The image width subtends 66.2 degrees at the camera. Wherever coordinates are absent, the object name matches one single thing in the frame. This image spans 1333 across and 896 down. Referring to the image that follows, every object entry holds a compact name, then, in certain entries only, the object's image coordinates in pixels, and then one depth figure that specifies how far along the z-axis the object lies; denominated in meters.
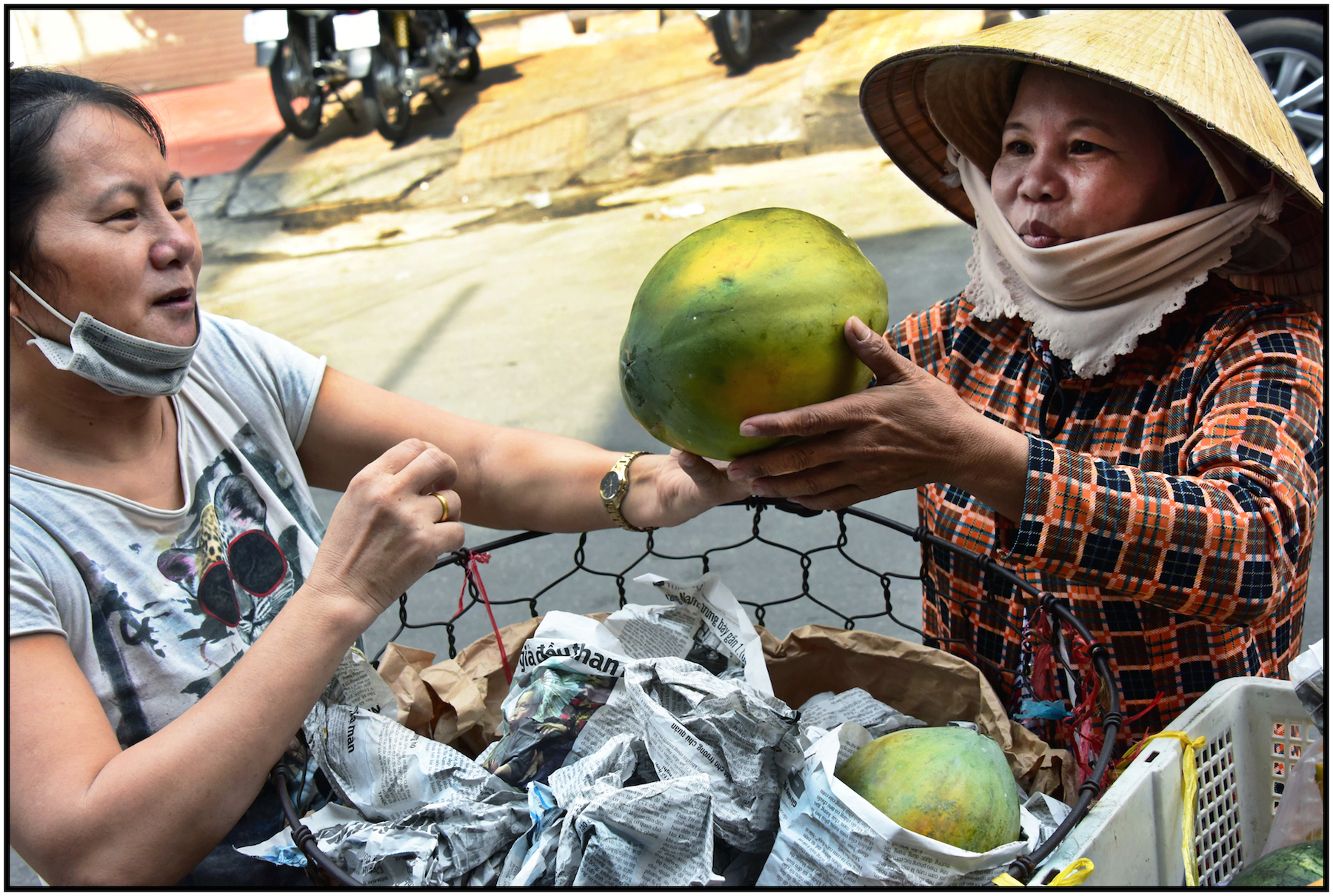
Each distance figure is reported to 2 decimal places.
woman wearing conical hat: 1.27
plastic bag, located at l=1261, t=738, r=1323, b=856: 1.18
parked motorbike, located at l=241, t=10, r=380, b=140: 7.70
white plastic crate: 1.05
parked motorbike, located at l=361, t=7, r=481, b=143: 8.26
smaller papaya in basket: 1.10
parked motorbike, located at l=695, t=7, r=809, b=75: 8.27
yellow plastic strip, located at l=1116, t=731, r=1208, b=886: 1.12
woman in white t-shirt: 1.12
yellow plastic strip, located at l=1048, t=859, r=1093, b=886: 0.98
